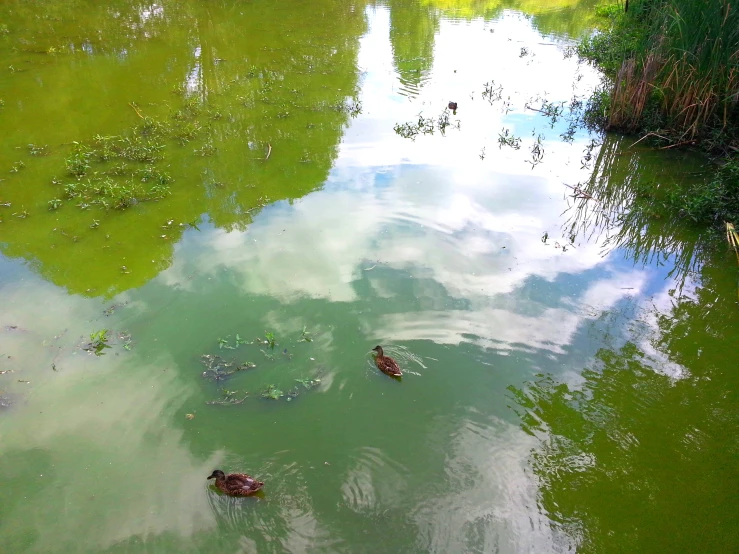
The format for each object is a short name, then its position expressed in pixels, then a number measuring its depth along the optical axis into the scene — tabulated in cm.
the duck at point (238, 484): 309
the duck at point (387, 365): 388
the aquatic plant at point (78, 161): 673
